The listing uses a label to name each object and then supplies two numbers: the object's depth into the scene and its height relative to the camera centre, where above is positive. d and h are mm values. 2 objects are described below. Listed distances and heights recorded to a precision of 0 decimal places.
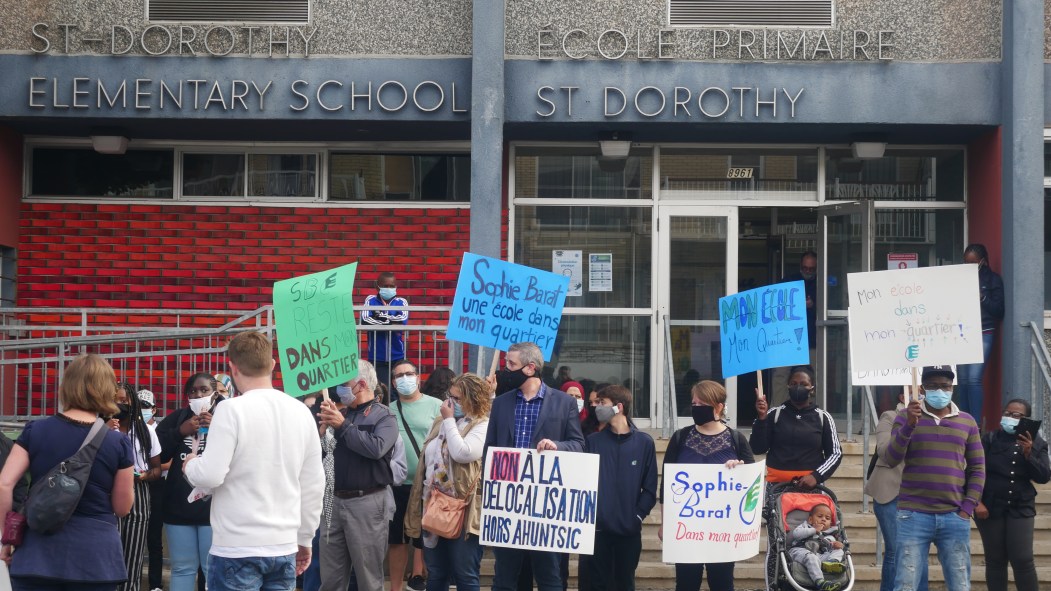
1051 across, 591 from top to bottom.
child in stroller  8703 -1563
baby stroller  8742 -1474
